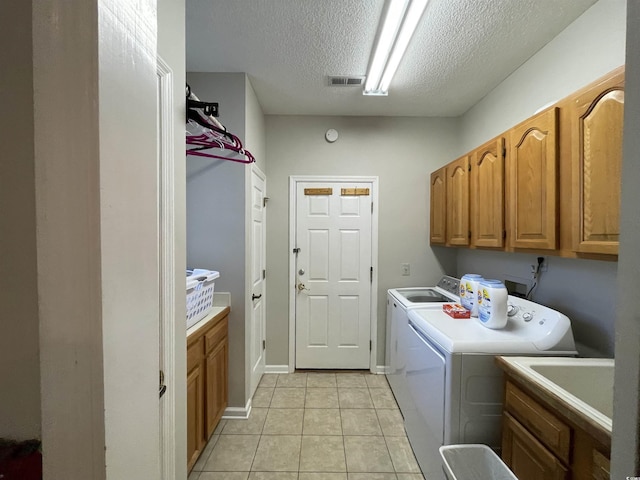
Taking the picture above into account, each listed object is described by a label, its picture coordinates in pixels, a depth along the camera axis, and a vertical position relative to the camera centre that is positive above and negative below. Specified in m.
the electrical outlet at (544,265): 1.66 -0.19
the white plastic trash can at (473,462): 1.18 -1.08
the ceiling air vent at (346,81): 2.03 +1.27
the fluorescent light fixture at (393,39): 1.31 +1.20
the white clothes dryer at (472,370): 1.29 -0.70
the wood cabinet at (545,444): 0.82 -0.76
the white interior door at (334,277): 2.76 -0.45
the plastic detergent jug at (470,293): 1.67 -0.39
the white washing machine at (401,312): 2.01 -0.67
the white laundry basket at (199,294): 1.49 -0.37
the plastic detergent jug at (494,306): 1.46 -0.41
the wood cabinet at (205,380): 1.46 -0.95
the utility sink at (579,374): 1.08 -0.61
